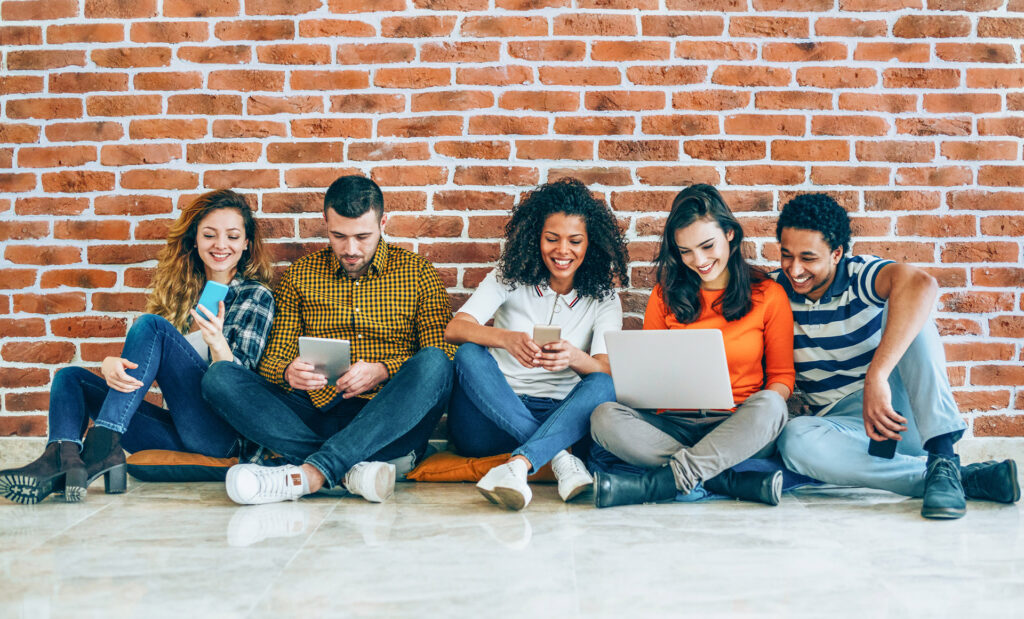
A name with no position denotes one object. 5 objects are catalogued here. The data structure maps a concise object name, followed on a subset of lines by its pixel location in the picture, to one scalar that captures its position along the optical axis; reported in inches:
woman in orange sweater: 80.6
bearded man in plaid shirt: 82.7
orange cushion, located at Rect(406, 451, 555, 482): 93.1
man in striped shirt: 79.0
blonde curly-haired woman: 83.7
